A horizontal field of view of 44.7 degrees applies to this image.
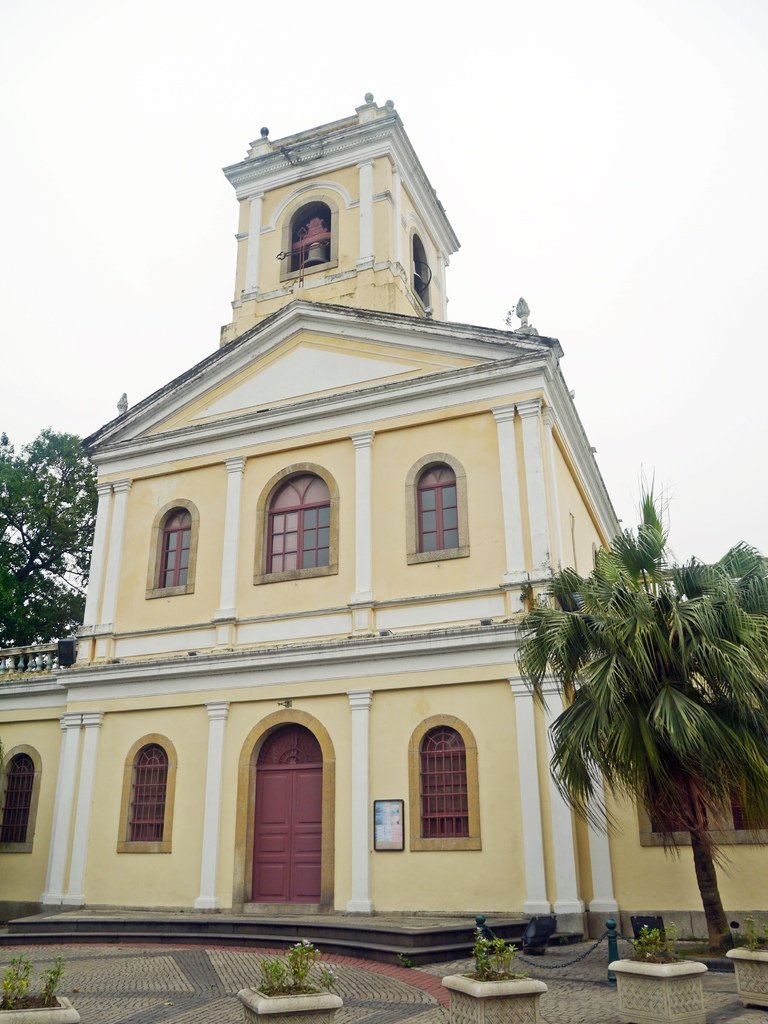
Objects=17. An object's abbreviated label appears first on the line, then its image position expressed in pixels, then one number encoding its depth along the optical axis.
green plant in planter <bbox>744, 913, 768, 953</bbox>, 9.26
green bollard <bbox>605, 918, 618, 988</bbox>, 10.33
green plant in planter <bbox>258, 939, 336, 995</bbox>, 7.33
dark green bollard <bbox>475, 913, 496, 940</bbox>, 12.26
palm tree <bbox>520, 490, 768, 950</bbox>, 10.23
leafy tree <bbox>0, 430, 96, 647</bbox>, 27.31
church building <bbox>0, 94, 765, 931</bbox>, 14.41
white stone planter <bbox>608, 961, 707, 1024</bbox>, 8.21
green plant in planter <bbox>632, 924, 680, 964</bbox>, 8.64
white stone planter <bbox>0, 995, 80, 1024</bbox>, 6.70
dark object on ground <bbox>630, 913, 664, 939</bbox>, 11.15
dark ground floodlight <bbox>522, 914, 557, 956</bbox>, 11.95
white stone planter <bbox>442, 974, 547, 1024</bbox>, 7.62
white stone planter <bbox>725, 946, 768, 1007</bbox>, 8.98
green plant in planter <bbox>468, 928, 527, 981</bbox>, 7.95
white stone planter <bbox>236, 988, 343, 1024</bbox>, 6.97
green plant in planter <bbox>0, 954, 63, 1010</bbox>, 7.06
